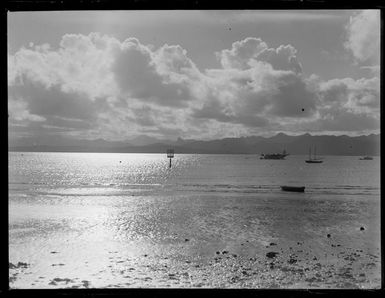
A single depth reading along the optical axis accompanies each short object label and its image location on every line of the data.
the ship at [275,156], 97.38
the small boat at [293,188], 28.39
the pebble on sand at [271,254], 9.66
